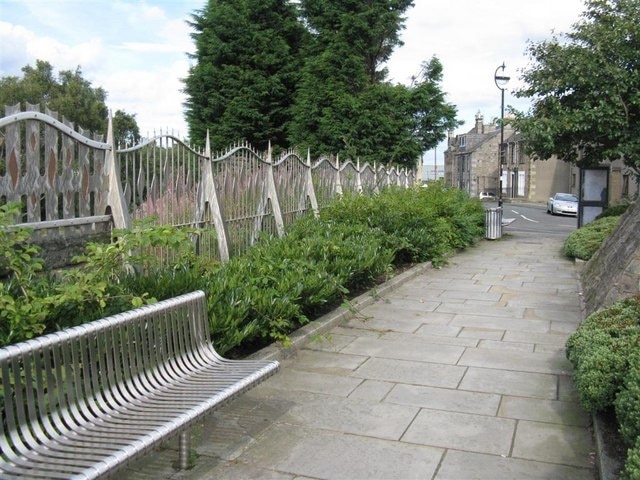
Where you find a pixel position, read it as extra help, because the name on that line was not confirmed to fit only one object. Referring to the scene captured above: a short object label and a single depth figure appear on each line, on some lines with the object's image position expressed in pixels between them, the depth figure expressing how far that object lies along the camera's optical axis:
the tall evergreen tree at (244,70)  23.45
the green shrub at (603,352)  3.73
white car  38.38
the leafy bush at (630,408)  2.95
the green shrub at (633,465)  2.45
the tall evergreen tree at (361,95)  21.69
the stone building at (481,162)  78.06
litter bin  17.98
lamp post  22.23
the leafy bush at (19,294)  3.35
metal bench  2.56
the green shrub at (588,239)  12.26
